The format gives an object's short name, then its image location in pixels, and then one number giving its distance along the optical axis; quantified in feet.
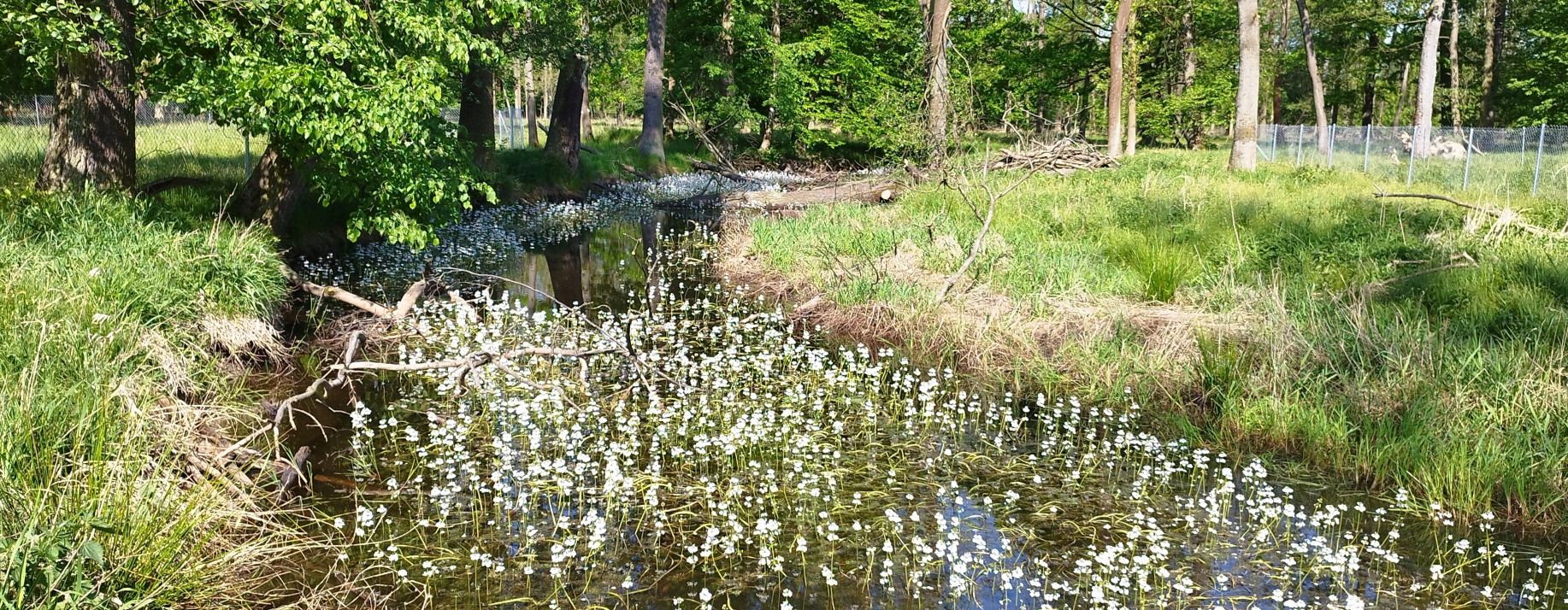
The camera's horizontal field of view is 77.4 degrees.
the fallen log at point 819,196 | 76.13
